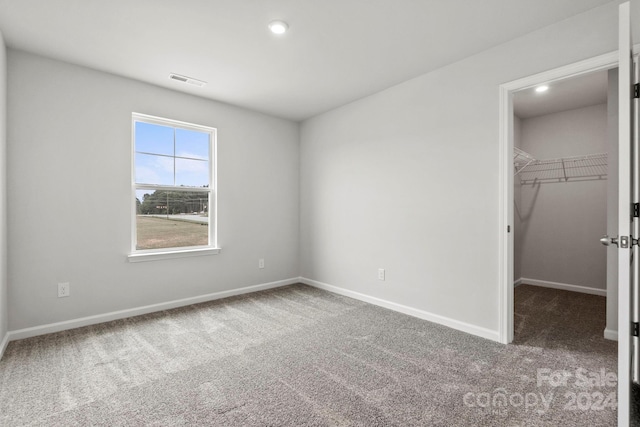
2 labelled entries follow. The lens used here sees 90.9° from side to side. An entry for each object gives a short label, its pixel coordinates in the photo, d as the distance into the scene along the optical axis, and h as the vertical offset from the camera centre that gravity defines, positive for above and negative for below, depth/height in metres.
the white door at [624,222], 1.39 -0.04
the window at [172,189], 3.39 +0.28
